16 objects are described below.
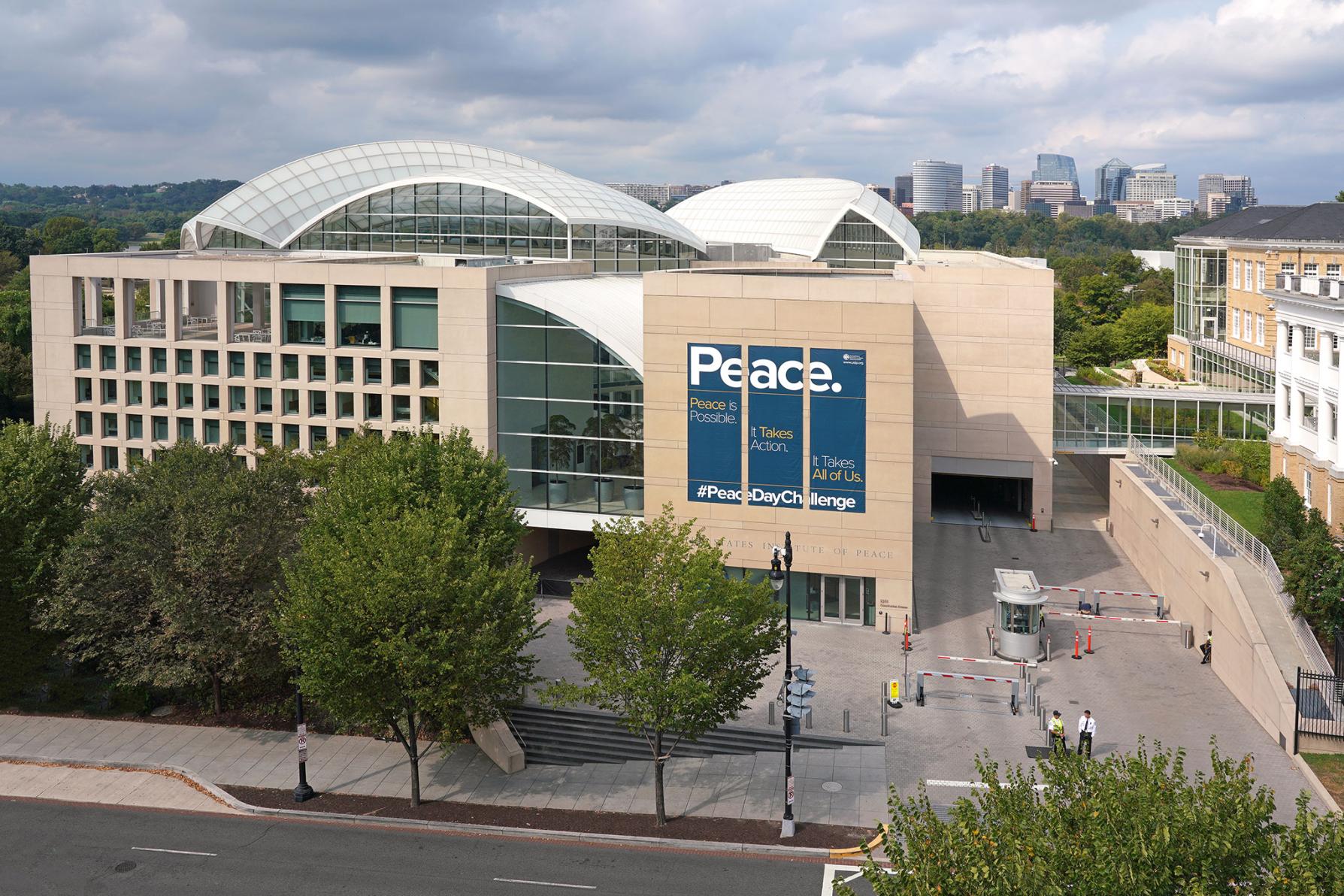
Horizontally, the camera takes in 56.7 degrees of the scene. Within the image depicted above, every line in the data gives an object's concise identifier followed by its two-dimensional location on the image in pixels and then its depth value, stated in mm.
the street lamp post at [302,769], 29922
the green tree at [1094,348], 87250
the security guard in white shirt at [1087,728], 30516
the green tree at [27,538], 35188
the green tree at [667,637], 27312
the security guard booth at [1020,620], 37562
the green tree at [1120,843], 14148
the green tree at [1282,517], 36031
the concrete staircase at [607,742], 32688
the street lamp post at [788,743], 27406
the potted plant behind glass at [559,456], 45438
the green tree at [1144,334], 89125
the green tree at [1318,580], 31953
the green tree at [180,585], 32875
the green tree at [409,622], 28062
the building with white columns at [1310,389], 41125
